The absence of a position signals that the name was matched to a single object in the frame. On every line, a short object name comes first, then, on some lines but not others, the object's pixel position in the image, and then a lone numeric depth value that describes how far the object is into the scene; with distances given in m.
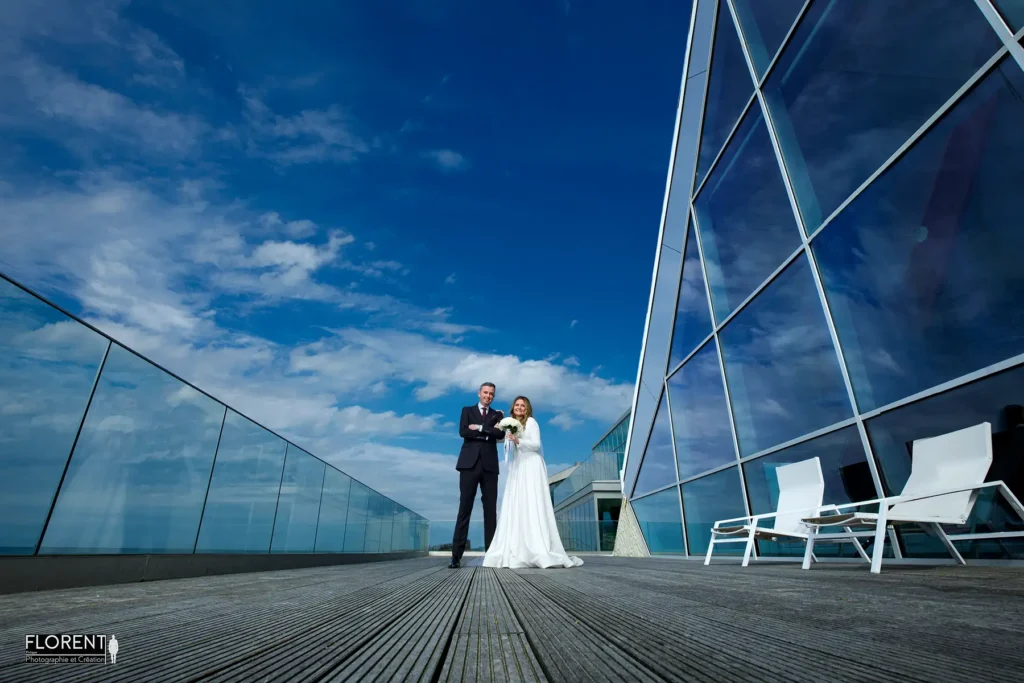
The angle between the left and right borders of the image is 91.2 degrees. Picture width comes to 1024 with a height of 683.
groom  5.30
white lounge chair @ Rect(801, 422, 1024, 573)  3.16
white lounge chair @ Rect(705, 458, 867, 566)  4.54
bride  5.10
